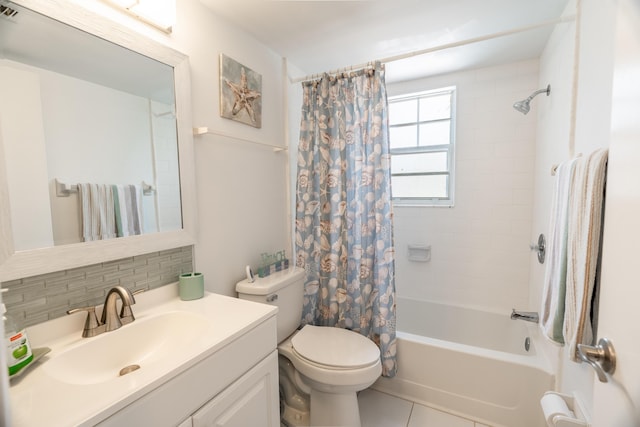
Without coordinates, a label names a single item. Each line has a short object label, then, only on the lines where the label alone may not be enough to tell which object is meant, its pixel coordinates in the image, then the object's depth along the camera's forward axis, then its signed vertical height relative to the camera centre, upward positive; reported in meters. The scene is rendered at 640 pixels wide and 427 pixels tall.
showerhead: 1.74 +0.55
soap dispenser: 0.72 -0.41
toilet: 1.38 -0.87
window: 2.38 +0.41
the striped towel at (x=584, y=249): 0.84 -0.19
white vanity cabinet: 0.73 -0.62
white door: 0.52 -0.10
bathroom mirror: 0.83 +0.24
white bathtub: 1.50 -1.11
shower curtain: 1.73 -0.10
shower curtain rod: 1.37 +0.83
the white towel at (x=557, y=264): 1.01 -0.29
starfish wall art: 1.49 +0.59
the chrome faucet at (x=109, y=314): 0.95 -0.42
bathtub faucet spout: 1.69 -0.77
